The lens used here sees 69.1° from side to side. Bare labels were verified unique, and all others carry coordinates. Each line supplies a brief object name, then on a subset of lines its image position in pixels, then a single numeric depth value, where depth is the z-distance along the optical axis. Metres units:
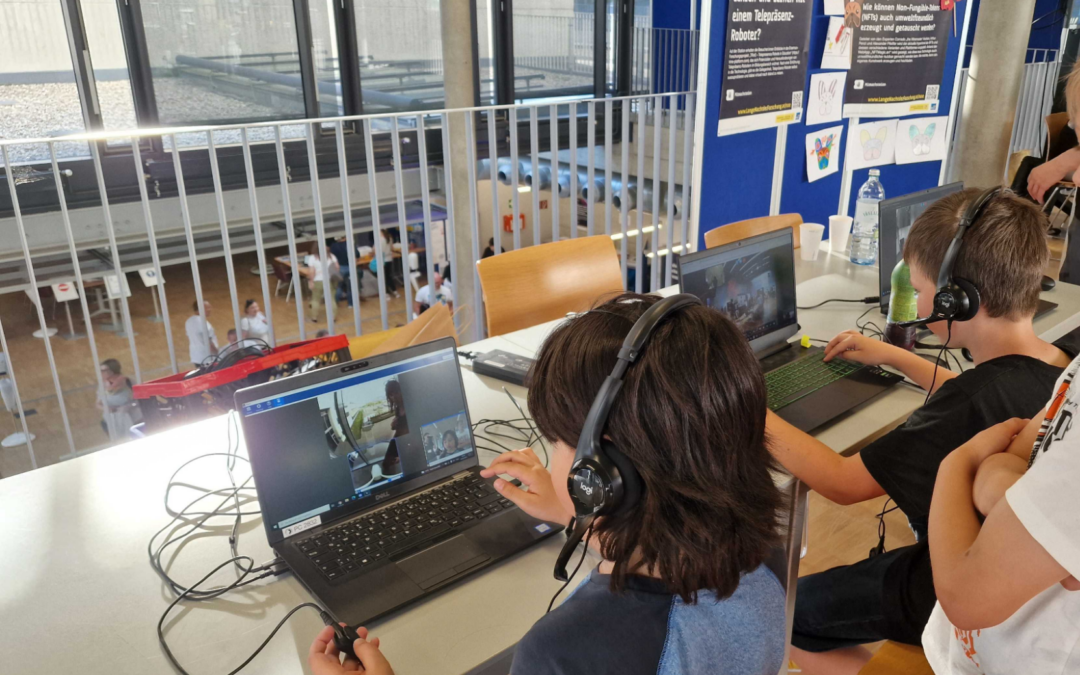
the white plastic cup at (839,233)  3.02
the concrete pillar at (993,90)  4.98
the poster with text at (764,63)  3.81
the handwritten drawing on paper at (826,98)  4.30
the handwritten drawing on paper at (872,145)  4.68
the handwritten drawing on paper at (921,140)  4.88
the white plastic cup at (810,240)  2.89
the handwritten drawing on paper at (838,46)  4.19
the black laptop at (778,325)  1.70
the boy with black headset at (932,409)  1.32
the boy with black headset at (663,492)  0.79
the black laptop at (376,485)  1.16
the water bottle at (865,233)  2.85
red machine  1.71
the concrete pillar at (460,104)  4.29
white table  1.02
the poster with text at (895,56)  4.33
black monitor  2.22
